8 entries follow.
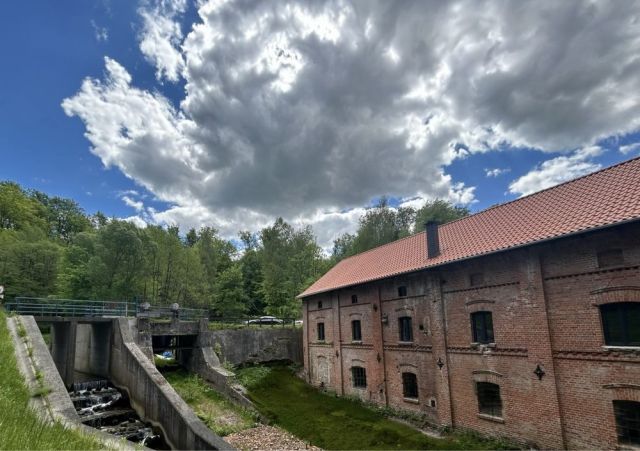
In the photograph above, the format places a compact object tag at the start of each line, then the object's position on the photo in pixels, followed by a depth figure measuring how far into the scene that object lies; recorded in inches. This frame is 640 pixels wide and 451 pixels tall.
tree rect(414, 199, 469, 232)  1612.9
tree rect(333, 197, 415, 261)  1664.9
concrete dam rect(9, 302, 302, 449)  494.3
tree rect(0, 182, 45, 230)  1841.5
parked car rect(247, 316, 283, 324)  1401.9
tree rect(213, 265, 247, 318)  1385.3
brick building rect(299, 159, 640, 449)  400.8
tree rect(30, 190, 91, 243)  2207.2
